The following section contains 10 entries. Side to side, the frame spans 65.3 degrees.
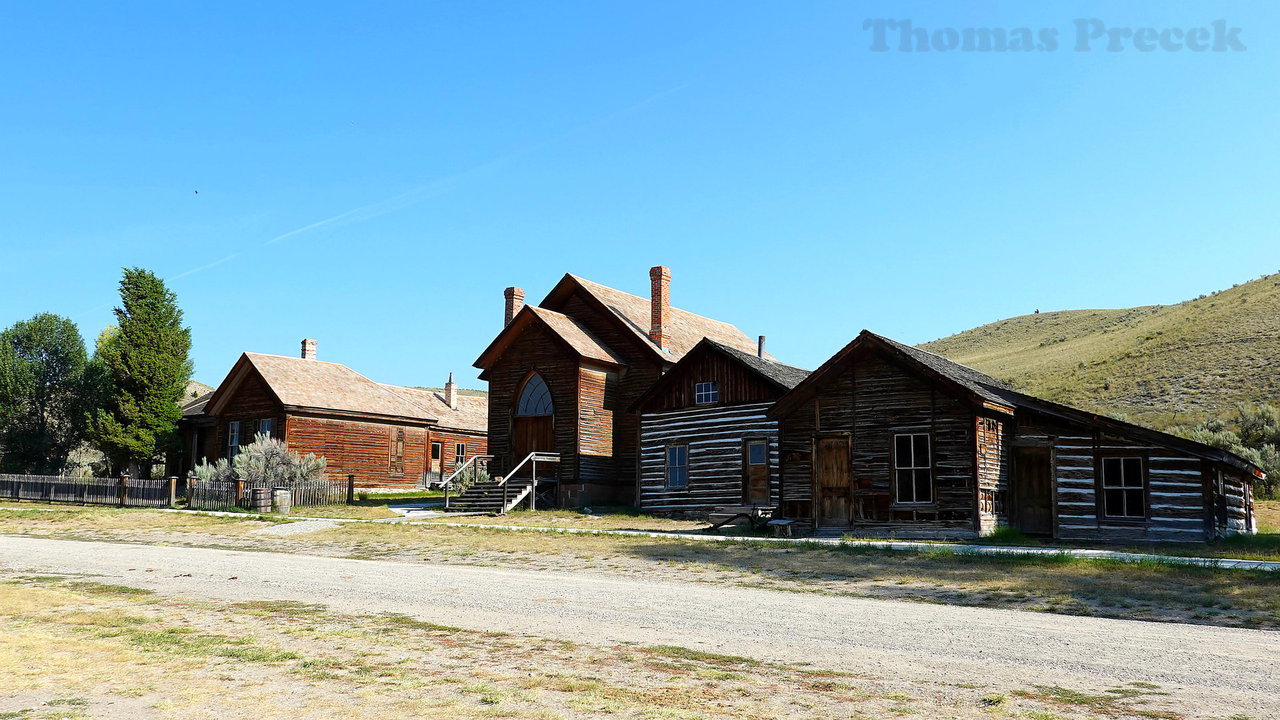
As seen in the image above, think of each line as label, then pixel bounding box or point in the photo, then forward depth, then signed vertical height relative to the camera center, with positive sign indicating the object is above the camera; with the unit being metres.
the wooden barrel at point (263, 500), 32.41 -1.33
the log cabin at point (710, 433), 30.44 +0.86
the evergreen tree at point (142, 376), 44.16 +3.68
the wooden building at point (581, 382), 35.78 +2.89
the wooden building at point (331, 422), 41.94 +1.65
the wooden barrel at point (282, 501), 32.78 -1.37
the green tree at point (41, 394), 50.50 +3.29
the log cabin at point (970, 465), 23.02 -0.09
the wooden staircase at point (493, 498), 32.22 -1.24
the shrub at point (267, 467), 35.56 -0.29
